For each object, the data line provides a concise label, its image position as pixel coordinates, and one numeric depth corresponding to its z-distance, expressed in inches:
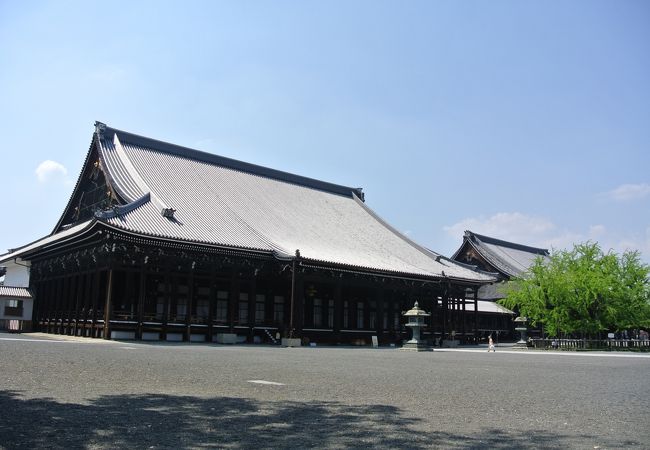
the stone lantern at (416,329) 1071.6
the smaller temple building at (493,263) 1859.6
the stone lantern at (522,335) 1338.6
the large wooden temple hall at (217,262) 1024.9
